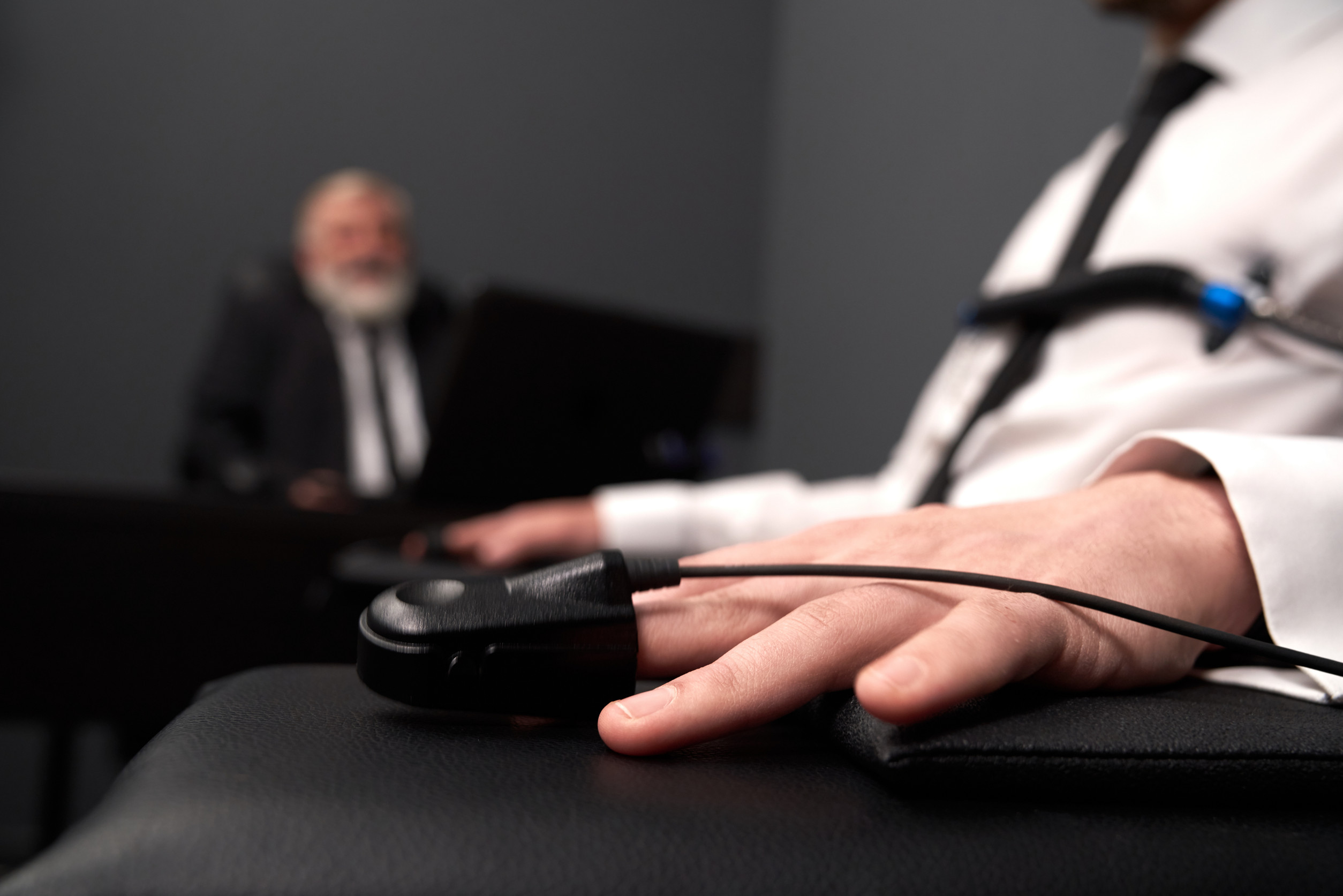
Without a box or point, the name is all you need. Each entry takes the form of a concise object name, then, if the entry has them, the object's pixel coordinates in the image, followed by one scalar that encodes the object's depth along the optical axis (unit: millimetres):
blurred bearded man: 2607
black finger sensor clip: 282
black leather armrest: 193
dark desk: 966
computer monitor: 1000
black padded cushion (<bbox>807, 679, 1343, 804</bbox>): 250
